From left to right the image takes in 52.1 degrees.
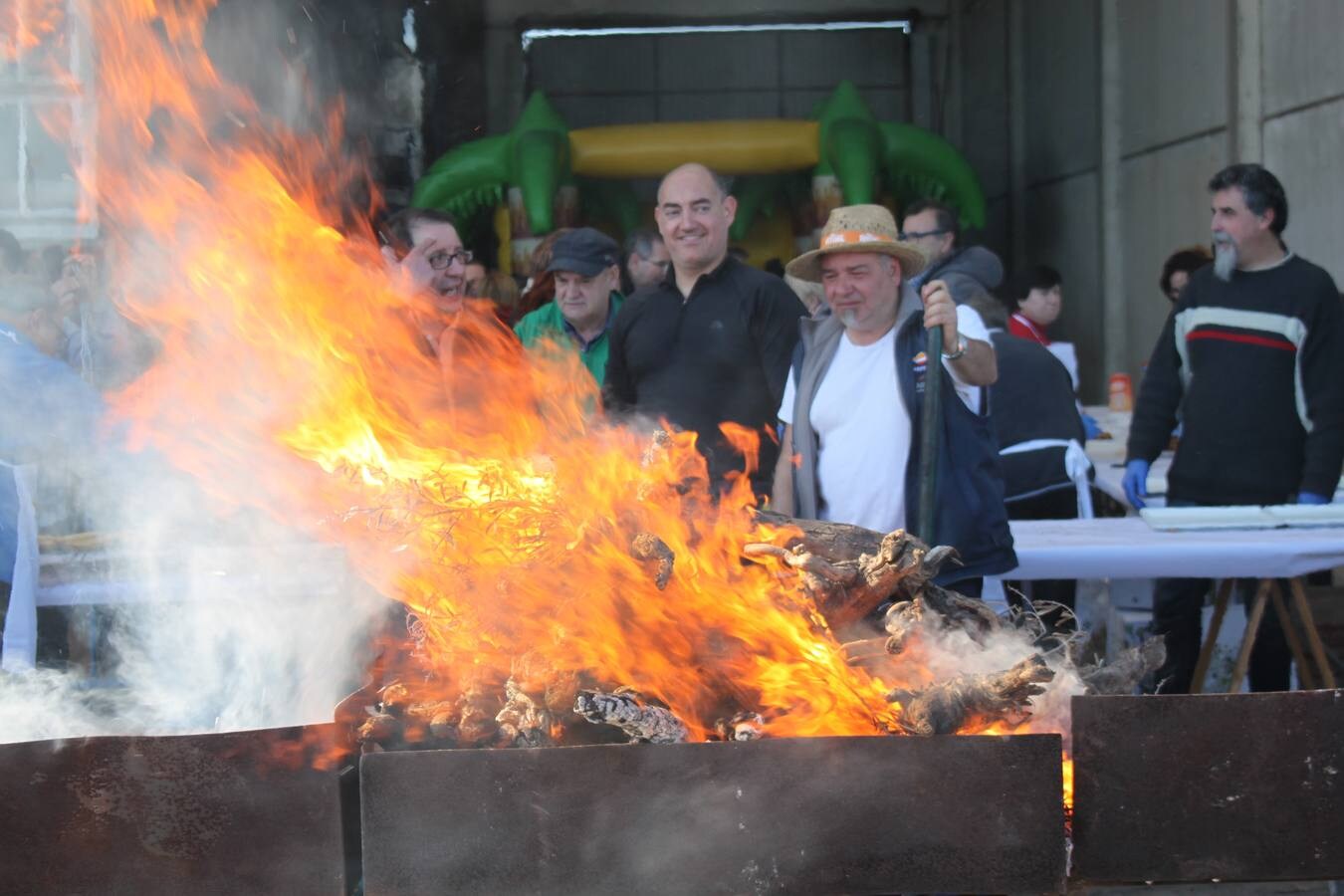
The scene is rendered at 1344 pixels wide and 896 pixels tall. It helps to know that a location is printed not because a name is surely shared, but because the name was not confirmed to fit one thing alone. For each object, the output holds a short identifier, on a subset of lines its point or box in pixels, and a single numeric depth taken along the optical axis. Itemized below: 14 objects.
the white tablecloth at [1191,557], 4.81
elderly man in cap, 5.40
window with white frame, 5.23
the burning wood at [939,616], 3.17
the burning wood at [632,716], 2.84
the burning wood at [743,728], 2.95
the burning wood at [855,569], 3.14
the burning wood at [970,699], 2.79
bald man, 4.80
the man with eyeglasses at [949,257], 5.93
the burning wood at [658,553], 3.06
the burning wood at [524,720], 2.88
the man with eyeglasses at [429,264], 4.68
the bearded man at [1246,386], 5.15
